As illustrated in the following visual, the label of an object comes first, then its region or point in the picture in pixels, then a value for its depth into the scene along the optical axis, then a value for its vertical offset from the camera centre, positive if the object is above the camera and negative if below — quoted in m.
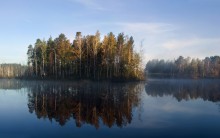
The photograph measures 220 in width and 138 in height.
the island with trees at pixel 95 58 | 74.94 +4.36
